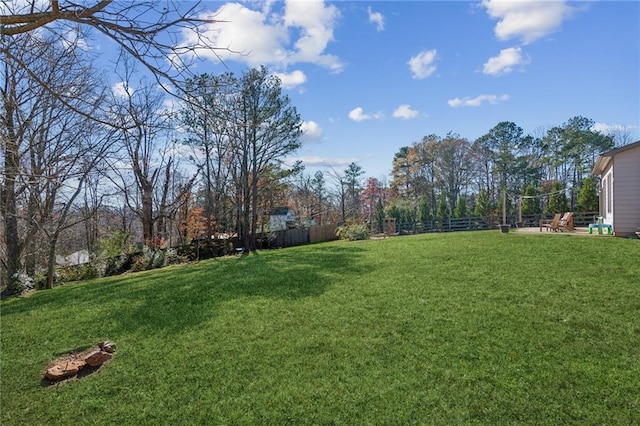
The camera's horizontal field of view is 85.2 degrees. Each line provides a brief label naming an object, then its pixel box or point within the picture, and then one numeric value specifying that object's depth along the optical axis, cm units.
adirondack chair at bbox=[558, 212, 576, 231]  1121
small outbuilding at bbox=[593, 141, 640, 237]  813
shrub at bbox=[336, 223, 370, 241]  1527
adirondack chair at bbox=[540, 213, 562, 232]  1124
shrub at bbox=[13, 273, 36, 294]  838
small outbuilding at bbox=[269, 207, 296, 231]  2225
